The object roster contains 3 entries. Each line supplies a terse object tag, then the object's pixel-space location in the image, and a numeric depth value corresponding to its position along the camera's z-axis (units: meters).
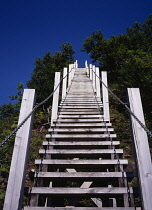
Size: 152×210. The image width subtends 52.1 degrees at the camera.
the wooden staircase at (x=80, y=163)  1.96
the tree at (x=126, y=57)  7.71
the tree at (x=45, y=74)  10.74
